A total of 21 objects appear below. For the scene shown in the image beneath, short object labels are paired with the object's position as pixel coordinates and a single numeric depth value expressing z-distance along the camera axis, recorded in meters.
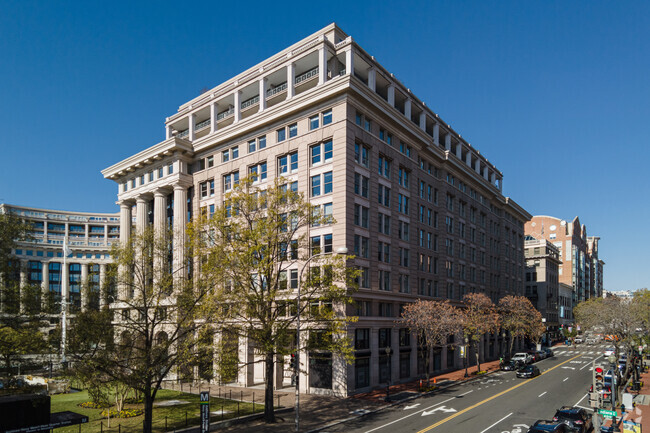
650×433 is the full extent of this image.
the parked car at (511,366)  59.34
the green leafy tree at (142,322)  23.42
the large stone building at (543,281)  113.38
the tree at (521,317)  66.19
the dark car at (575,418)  24.42
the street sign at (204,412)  24.50
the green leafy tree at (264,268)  30.27
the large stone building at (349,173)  43.34
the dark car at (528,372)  51.19
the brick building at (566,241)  148.50
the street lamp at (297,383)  27.66
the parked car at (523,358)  61.81
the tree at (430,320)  45.25
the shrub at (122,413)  32.12
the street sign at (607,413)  18.09
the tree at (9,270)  23.20
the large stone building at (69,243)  104.50
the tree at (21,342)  23.28
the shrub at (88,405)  35.24
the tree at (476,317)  53.67
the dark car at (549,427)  23.10
